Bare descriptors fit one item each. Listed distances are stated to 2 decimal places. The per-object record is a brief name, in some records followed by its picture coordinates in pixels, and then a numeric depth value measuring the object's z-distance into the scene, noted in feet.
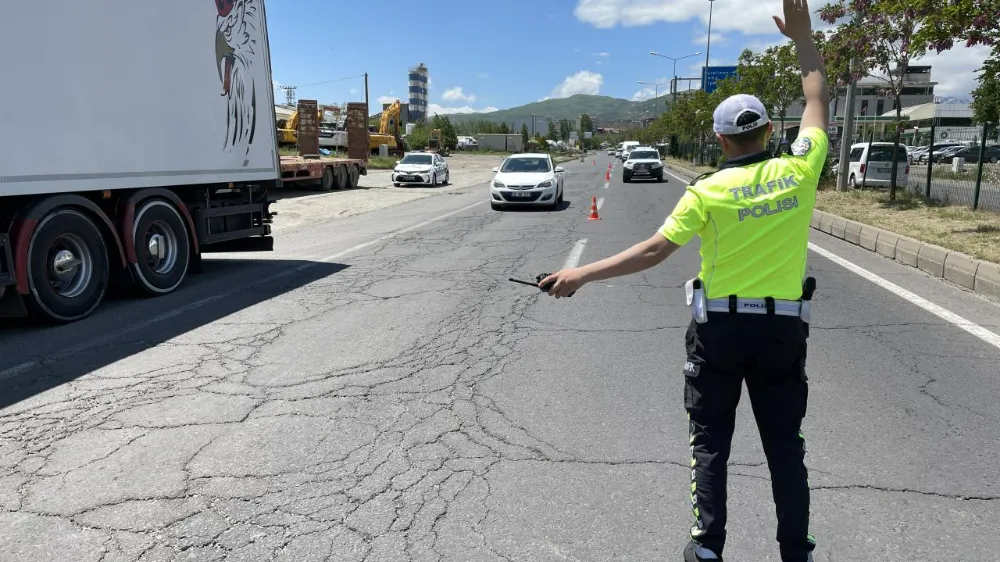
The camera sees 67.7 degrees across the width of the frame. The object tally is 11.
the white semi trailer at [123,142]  21.53
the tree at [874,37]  54.29
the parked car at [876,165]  71.77
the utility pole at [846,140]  66.54
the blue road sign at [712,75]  188.21
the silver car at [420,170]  99.86
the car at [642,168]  104.58
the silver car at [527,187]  60.70
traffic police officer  8.70
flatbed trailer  70.96
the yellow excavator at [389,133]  171.94
